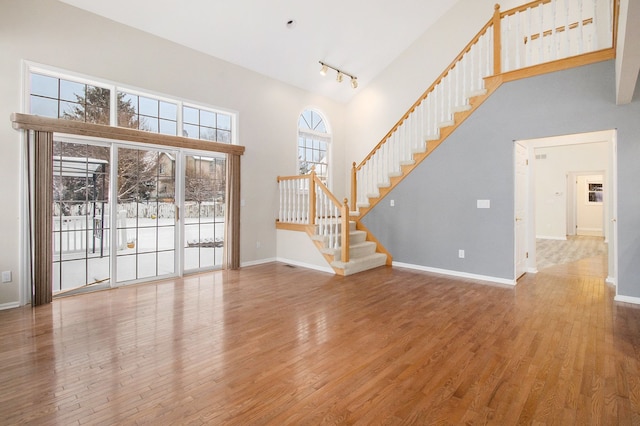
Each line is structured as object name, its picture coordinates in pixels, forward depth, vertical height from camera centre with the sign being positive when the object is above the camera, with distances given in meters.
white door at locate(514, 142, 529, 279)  4.89 +0.07
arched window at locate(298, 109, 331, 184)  7.34 +1.65
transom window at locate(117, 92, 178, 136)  4.68 +1.53
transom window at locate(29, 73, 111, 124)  4.00 +1.51
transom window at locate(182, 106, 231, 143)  5.41 +1.56
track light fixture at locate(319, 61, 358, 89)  6.50 +3.00
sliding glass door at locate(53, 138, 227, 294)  4.22 +0.01
